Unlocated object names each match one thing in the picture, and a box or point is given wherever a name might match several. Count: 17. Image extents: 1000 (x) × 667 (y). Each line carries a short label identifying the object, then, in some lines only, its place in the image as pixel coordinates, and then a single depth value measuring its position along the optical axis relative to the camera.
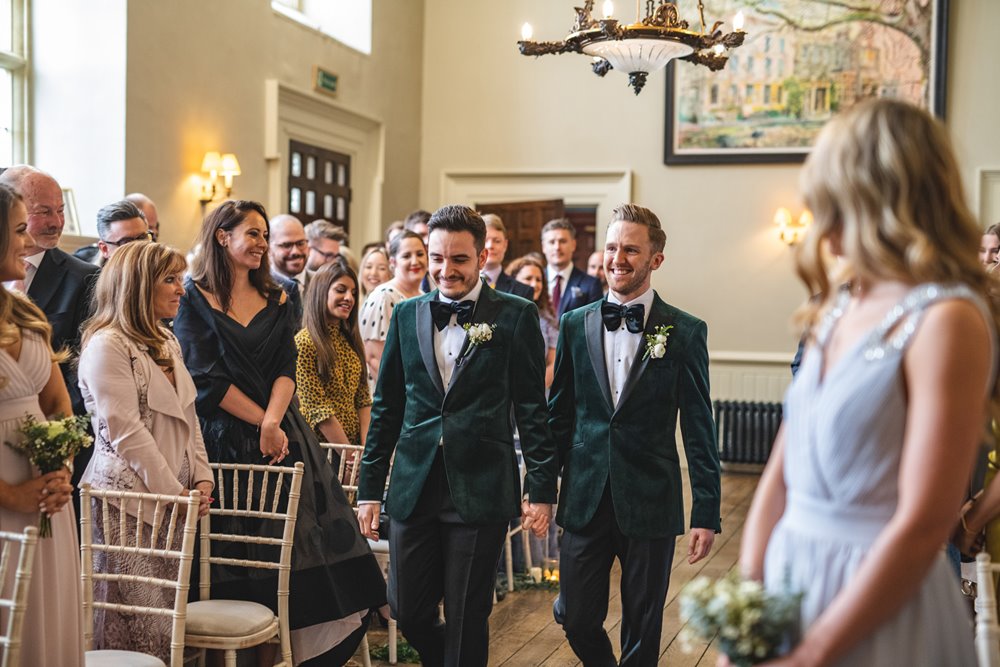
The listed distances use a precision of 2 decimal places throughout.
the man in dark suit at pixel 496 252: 6.34
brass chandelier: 5.93
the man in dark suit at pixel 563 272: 7.32
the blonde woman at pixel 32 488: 2.65
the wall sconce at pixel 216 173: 7.91
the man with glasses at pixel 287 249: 5.70
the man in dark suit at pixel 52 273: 4.00
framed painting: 10.62
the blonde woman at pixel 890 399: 1.56
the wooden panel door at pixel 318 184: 9.60
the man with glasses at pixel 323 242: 6.27
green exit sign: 9.53
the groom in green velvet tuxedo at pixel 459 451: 3.33
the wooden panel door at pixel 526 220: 11.21
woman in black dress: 3.80
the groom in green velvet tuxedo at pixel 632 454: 3.37
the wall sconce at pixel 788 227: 10.86
